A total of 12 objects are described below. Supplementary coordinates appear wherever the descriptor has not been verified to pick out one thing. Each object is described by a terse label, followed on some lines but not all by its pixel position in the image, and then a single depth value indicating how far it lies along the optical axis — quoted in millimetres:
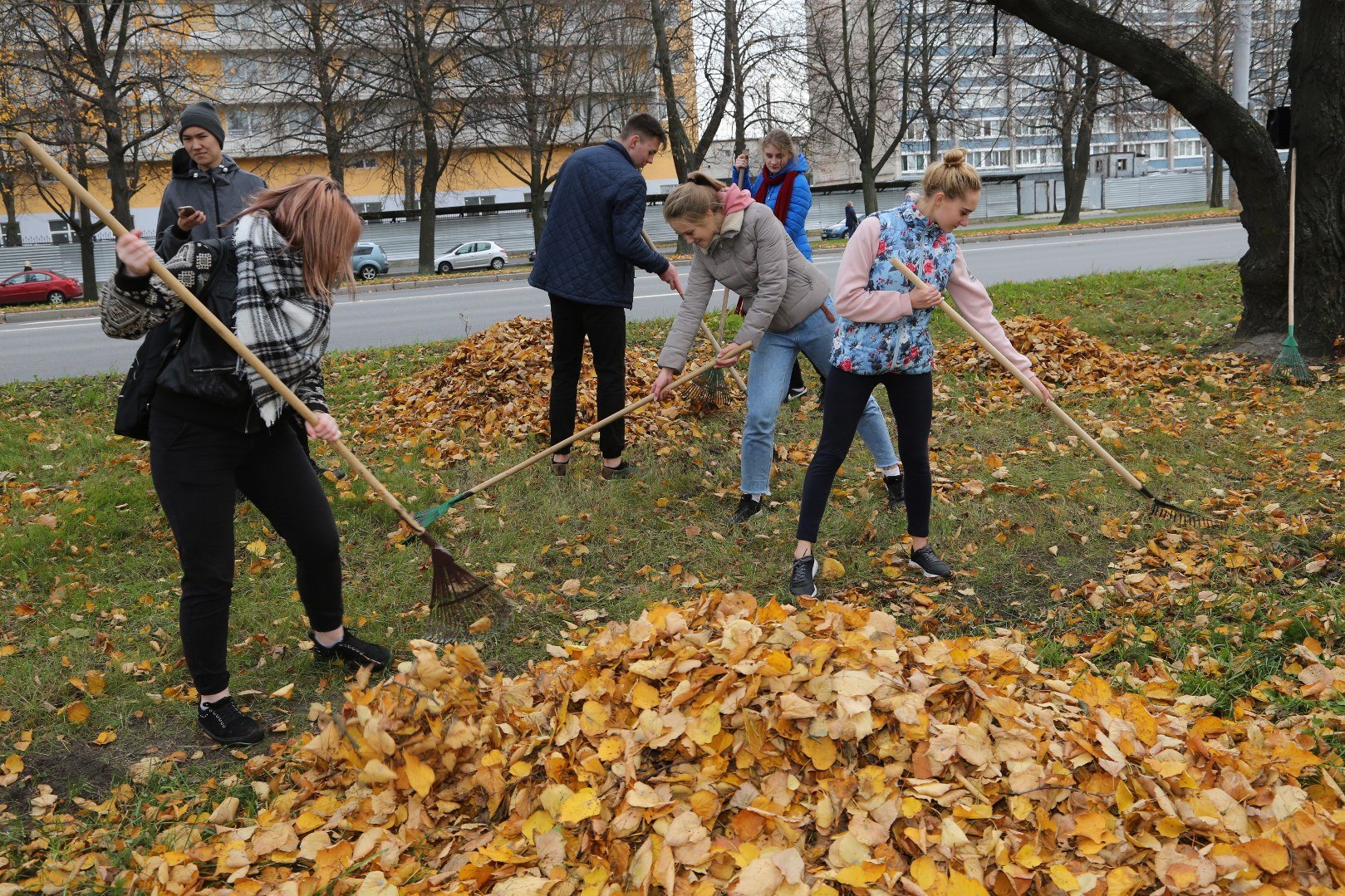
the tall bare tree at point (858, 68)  30406
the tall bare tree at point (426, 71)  23750
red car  25453
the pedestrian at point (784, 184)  6480
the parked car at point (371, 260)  29797
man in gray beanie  4551
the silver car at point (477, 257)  30797
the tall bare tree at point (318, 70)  23703
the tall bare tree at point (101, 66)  18062
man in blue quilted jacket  5105
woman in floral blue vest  3799
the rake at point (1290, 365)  6781
